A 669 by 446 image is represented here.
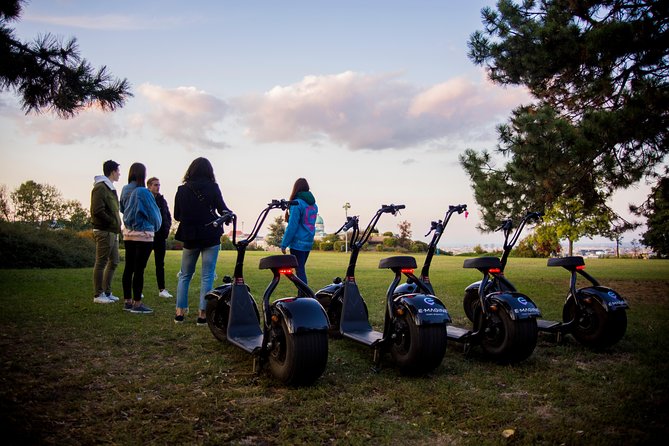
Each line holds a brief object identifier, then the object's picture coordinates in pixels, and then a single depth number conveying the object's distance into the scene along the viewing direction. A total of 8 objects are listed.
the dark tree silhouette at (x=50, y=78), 7.01
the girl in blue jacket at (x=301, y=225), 6.14
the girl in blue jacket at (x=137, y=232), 6.68
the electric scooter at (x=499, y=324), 4.53
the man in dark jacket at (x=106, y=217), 7.00
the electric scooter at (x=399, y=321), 4.10
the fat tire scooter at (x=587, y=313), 5.16
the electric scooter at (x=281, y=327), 3.73
